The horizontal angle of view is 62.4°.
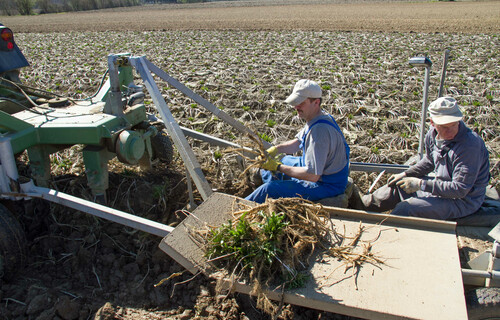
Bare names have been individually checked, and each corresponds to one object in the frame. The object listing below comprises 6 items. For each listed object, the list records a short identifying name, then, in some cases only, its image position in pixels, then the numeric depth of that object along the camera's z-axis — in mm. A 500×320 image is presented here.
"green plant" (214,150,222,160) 5547
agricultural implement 2590
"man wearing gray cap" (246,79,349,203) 3604
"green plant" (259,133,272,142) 5757
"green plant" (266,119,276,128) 6820
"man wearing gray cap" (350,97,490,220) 3381
